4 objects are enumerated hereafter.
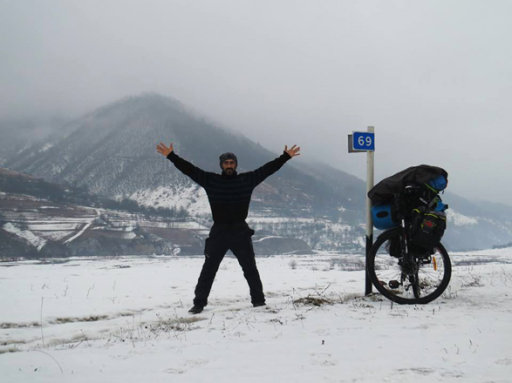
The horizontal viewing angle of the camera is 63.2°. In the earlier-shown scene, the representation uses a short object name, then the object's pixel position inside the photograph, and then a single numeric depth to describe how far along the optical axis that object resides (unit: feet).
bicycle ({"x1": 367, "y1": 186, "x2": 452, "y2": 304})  19.39
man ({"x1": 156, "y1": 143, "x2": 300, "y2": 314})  21.39
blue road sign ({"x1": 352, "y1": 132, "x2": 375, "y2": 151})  23.35
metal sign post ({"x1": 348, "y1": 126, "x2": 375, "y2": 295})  22.81
